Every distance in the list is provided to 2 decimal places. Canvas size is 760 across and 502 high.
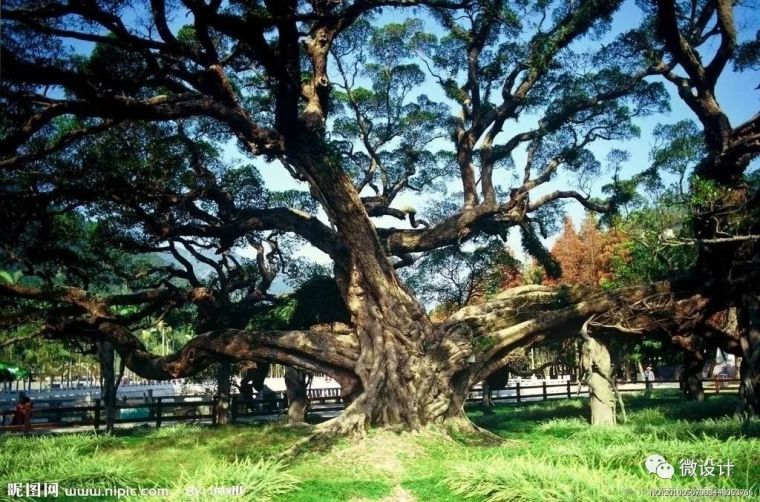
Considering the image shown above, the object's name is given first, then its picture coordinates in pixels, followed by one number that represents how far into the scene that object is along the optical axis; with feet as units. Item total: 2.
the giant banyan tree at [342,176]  34.88
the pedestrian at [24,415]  52.13
